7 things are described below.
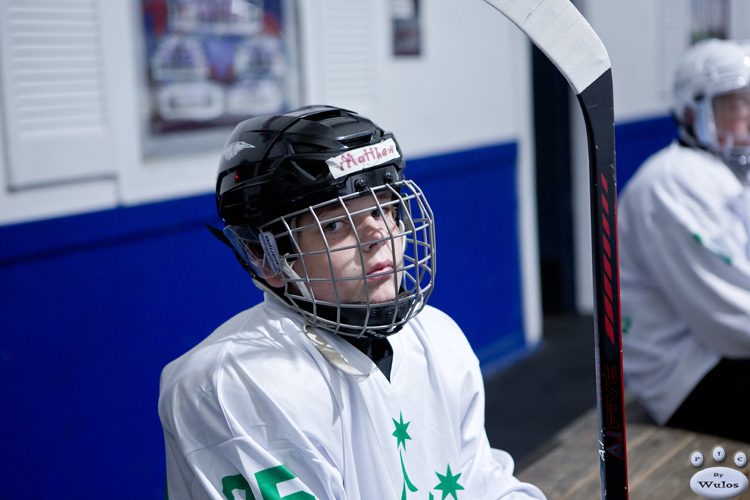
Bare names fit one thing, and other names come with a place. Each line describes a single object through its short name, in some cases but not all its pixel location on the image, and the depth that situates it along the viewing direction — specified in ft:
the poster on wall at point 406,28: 11.95
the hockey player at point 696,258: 8.40
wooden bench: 6.84
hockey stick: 3.33
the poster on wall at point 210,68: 8.79
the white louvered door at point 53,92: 7.38
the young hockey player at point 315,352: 3.99
